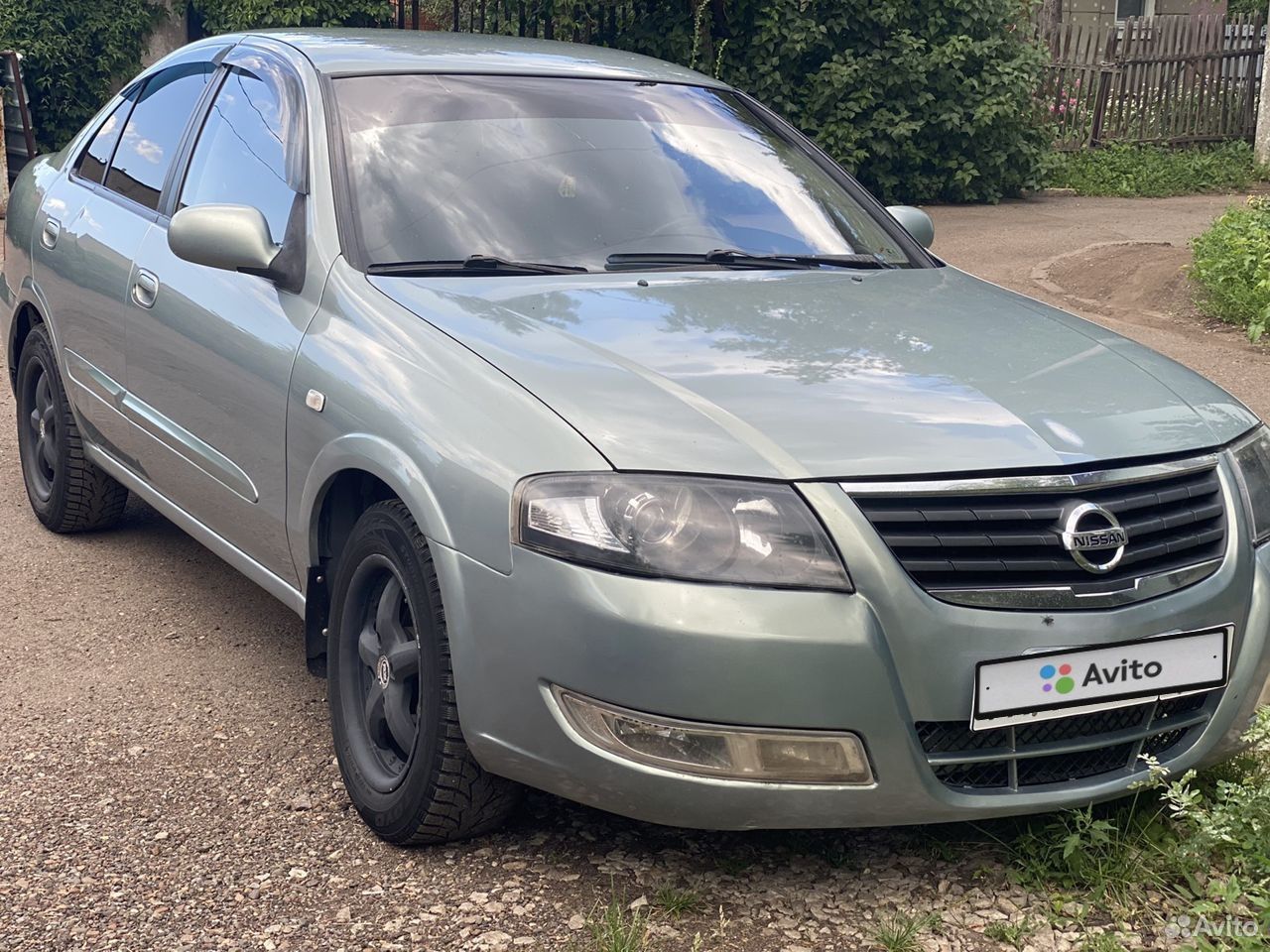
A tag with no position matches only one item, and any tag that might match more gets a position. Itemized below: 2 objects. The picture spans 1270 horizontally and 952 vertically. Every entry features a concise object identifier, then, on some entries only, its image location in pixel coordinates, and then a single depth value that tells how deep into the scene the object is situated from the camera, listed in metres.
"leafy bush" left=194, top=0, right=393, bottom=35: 14.01
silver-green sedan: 2.59
